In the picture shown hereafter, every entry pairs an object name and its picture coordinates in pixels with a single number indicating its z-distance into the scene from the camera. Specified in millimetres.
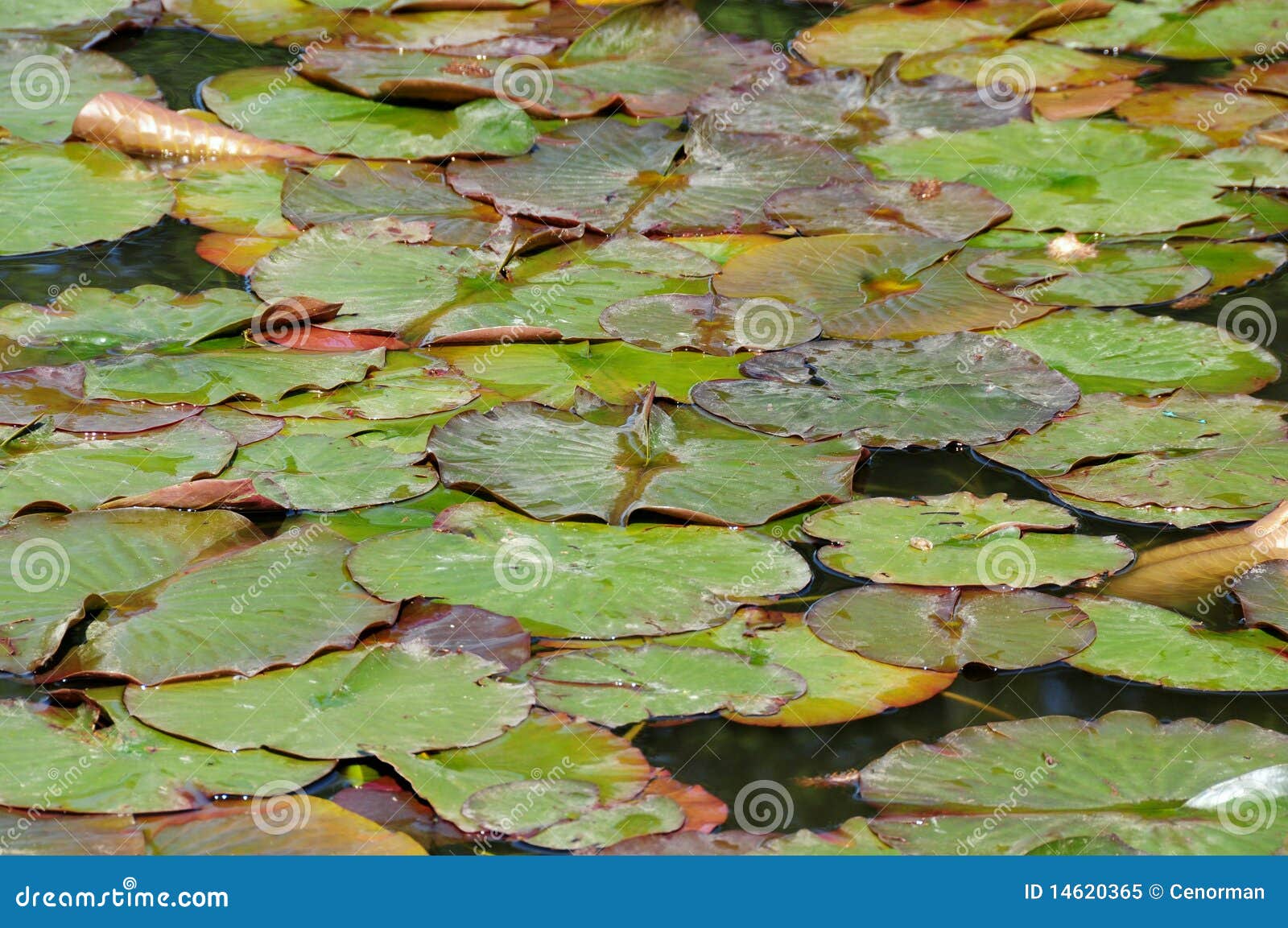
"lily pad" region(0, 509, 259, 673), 4547
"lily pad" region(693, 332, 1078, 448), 5941
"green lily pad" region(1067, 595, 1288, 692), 4617
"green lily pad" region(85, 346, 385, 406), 6027
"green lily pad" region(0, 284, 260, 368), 6391
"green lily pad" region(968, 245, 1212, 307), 7133
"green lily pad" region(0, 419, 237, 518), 5270
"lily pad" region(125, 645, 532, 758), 4184
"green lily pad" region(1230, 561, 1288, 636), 4855
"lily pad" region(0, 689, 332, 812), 3945
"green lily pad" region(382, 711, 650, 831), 4039
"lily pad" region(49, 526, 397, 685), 4437
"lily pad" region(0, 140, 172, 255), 7500
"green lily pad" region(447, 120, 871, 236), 7844
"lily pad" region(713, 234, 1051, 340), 6879
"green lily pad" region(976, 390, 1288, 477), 5801
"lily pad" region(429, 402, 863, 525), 5332
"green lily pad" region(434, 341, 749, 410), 6227
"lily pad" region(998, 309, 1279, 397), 6402
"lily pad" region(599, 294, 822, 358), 6656
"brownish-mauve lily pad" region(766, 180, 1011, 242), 7773
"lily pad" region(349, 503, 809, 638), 4801
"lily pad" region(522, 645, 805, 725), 4391
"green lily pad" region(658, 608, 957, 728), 4449
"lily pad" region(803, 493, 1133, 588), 5051
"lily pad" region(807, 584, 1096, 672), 4691
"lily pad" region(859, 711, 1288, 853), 3914
